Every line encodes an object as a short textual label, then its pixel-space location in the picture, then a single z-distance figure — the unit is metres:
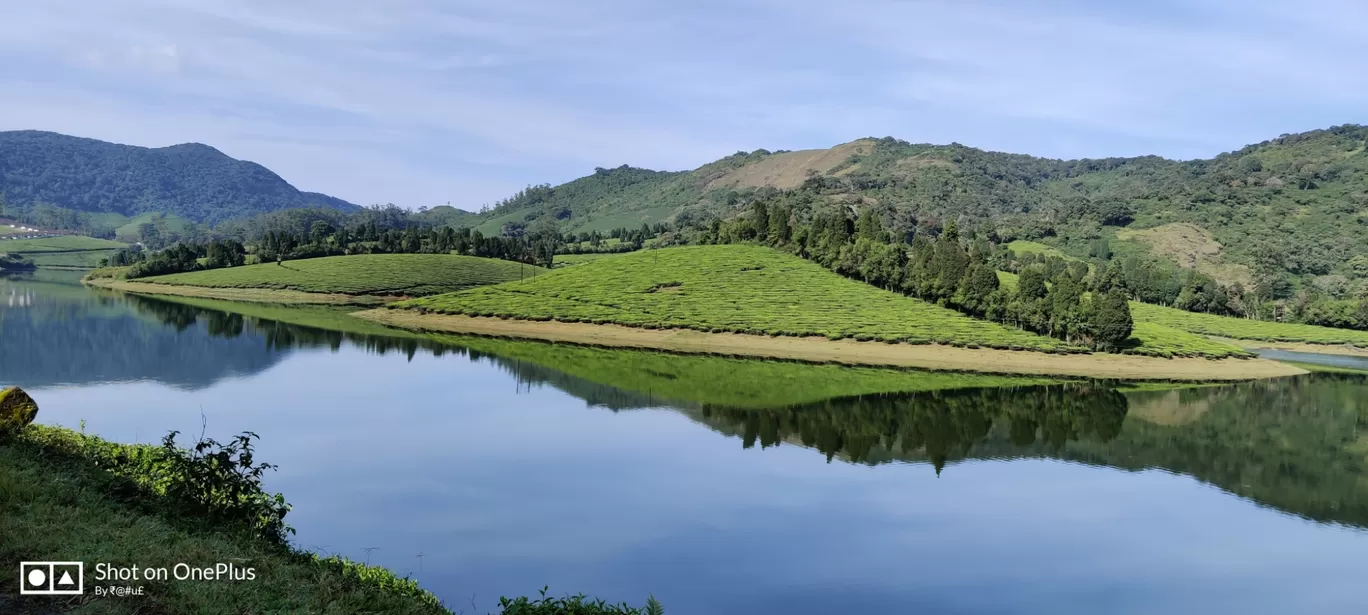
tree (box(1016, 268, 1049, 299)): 76.75
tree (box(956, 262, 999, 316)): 80.56
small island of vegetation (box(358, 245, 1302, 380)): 71.12
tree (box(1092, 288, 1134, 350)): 70.56
